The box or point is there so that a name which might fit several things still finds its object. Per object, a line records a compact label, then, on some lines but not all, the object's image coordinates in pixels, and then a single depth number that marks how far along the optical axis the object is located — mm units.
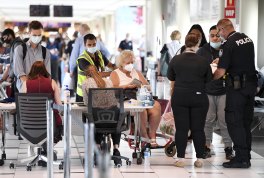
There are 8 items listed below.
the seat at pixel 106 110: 14813
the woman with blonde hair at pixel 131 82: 16573
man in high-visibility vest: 17329
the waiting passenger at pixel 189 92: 14656
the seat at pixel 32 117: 14383
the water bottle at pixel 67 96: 12871
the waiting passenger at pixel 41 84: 14865
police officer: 14852
